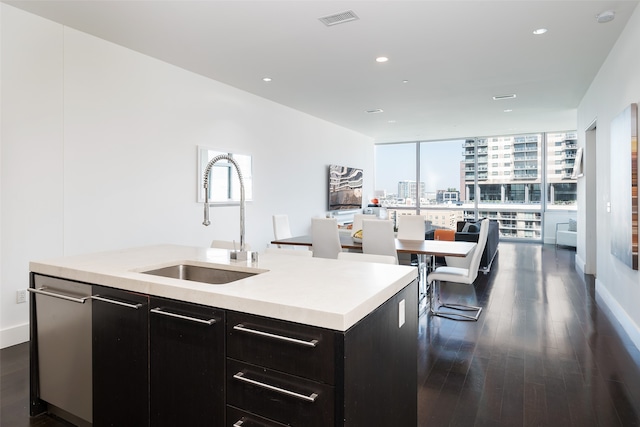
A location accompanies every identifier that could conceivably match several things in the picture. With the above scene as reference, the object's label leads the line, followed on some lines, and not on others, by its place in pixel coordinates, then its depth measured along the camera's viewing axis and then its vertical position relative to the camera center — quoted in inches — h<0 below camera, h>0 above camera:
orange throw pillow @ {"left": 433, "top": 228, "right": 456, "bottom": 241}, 241.8 -16.9
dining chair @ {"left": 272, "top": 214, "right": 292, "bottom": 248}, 222.8 -11.1
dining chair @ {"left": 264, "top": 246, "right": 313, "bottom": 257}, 113.5 -13.5
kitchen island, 50.6 -21.3
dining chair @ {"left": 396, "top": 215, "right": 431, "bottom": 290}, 186.7 -10.7
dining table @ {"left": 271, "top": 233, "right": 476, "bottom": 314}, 150.3 -16.5
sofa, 243.0 -19.2
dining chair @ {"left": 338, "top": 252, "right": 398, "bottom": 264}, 99.4 -13.1
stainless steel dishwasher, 76.3 -28.6
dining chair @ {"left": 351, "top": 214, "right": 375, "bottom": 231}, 219.7 -8.7
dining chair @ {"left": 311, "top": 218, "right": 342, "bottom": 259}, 174.7 -14.1
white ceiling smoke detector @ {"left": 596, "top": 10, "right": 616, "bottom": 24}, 131.5 +67.5
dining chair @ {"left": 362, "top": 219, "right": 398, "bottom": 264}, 159.3 -12.6
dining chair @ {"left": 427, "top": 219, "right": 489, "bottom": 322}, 151.2 -27.4
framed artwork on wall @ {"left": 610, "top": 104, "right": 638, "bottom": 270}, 126.6 +8.0
